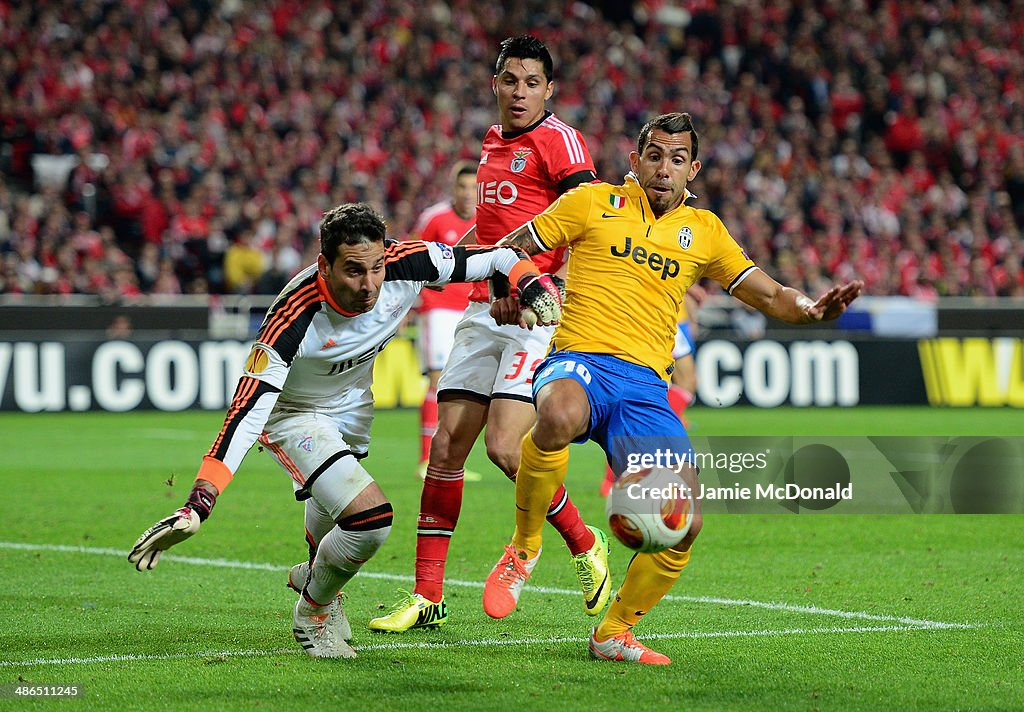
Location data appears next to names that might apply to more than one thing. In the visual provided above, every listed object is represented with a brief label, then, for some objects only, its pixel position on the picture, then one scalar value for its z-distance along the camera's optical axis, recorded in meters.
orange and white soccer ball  9.78
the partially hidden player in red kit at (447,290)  21.50
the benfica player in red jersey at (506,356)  12.39
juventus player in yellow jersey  10.65
